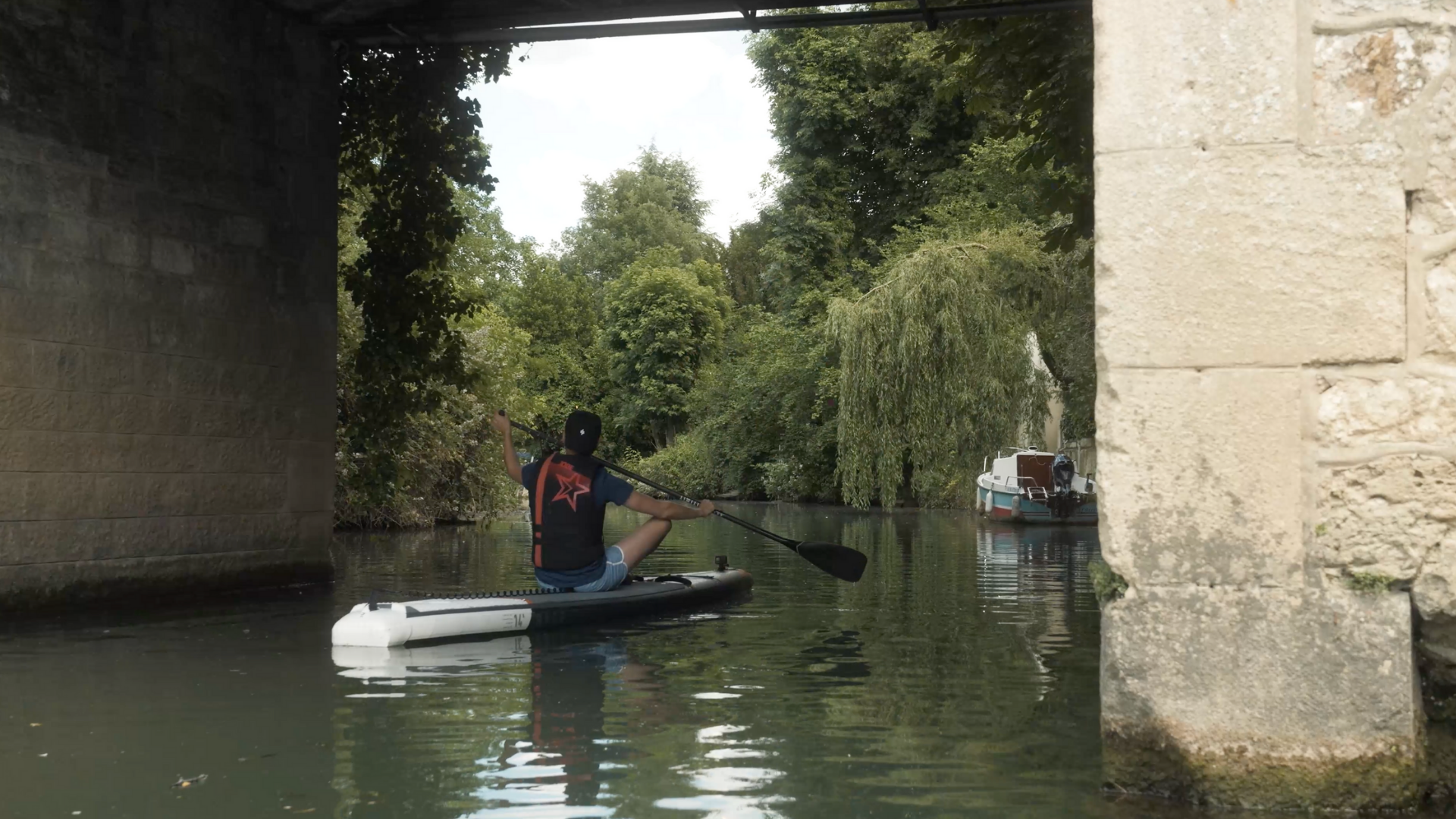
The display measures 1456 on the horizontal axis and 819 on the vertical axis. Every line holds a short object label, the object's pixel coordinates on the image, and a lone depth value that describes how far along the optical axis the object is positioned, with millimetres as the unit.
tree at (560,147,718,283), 56281
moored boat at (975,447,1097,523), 24344
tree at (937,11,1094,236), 9766
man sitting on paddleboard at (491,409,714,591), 8766
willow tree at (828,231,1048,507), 23844
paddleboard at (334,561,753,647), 7695
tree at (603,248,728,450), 48938
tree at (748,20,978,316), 34438
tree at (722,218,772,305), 52344
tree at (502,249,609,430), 53062
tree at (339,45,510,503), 11961
